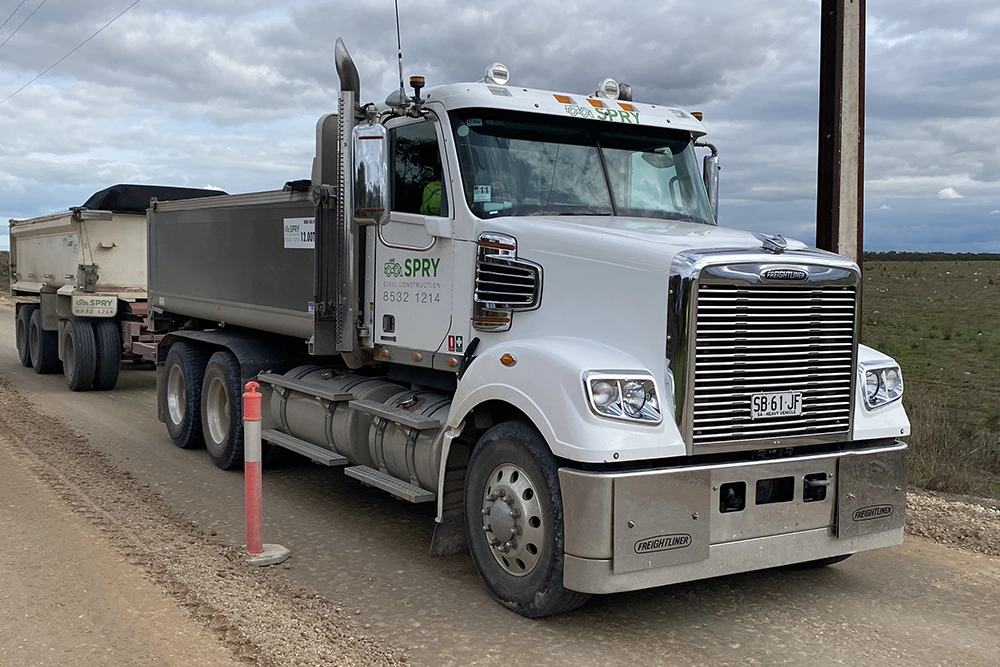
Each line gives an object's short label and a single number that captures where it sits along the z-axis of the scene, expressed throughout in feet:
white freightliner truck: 15.57
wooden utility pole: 27.81
